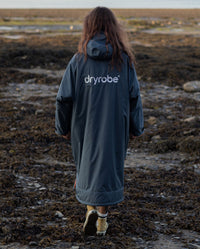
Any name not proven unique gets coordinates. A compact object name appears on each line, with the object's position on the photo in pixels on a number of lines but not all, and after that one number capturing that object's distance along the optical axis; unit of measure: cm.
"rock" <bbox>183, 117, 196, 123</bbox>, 919
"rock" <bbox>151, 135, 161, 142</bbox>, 803
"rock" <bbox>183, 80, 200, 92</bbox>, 1260
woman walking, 335
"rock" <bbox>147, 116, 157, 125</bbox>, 918
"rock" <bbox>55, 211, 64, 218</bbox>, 427
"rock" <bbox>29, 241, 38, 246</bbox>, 359
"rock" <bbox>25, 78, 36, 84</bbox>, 1381
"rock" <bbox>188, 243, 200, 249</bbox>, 376
